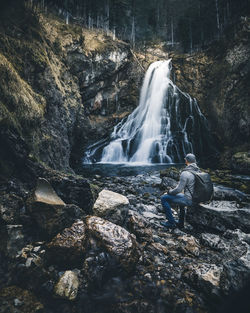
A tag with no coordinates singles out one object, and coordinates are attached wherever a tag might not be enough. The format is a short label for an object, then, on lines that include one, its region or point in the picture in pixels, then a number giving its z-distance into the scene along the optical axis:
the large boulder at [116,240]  3.73
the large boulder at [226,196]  8.41
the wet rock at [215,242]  4.60
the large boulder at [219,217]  5.32
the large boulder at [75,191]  5.30
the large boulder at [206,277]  3.26
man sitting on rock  5.41
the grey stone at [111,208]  4.98
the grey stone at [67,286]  3.14
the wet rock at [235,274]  3.10
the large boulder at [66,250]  3.58
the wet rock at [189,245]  4.55
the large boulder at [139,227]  4.90
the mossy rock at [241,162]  15.67
